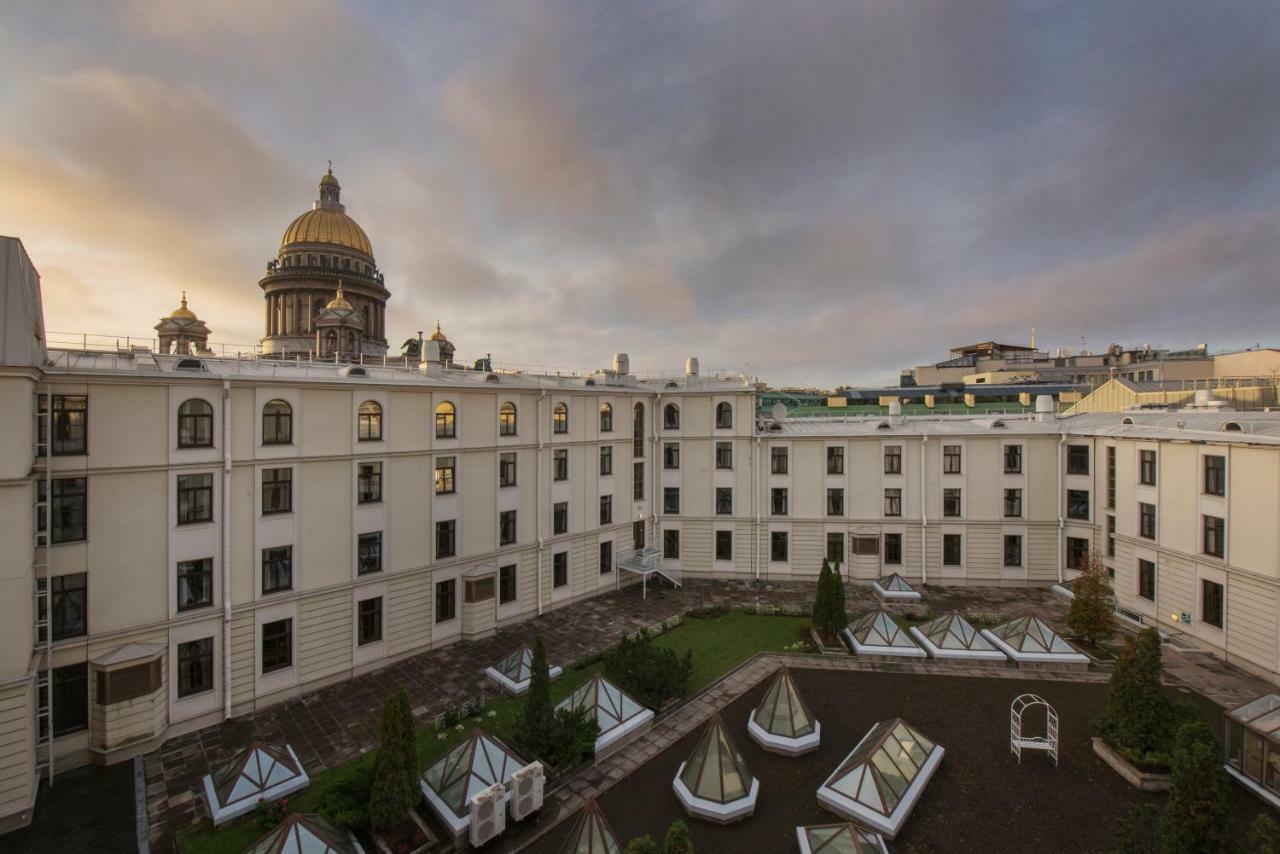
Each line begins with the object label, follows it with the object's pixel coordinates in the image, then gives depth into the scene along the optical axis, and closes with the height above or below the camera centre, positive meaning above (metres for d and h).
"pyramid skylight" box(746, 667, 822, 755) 17.08 -9.59
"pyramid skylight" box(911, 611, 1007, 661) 23.06 -9.48
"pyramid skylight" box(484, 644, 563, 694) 21.02 -9.80
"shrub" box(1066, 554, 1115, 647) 23.27 -8.10
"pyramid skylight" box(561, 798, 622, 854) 11.69 -8.92
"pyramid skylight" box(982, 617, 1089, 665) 22.56 -9.34
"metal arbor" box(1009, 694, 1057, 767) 16.44 -9.75
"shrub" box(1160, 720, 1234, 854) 10.73 -7.67
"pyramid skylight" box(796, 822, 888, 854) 12.25 -9.60
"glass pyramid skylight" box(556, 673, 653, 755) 17.55 -9.42
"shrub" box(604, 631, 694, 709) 19.84 -9.19
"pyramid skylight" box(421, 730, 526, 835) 13.98 -9.36
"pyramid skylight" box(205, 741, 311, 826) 14.34 -9.67
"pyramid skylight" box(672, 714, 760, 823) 14.28 -9.61
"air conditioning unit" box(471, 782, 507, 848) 13.31 -9.70
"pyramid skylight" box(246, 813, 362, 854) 11.29 -8.70
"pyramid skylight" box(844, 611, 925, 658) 23.61 -9.47
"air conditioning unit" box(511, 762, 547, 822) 14.23 -9.66
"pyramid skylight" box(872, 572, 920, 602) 30.14 -9.22
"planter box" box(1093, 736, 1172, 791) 15.16 -10.04
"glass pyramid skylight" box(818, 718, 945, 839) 13.94 -9.61
